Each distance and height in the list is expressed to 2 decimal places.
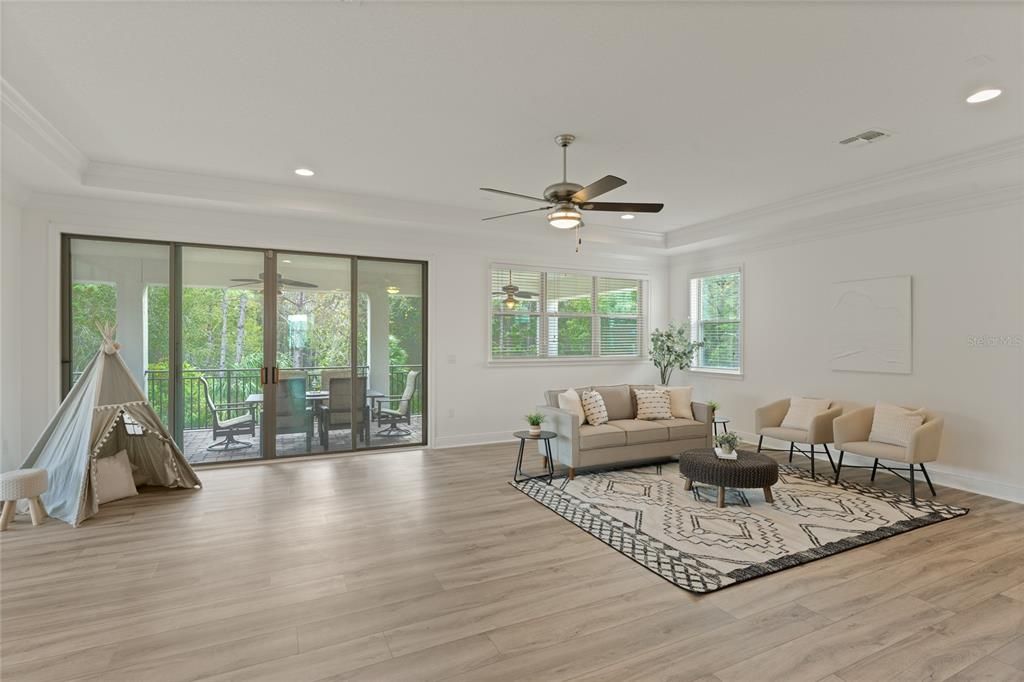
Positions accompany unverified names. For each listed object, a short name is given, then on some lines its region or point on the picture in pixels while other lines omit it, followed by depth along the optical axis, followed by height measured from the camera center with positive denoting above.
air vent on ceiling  4.04 +1.62
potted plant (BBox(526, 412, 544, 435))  5.46 -0.88
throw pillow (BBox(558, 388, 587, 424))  5.56 -0.71
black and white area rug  3.27 -1.42
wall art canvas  5.46 +0.15
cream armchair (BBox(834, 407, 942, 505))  4.50 -0.98
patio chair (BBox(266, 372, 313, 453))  6.07 -0.86
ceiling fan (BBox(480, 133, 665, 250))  4.06 +1.10
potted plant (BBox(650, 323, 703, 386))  7.80 -0.16
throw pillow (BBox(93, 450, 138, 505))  4.53 -1.28
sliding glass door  5.40 -0.02
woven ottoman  4.20 -1.12
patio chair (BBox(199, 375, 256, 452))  5.81 -0.98
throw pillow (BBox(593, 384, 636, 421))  6.07 -0.76
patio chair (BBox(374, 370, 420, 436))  6.62 -0.94
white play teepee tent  4.19 -0.93
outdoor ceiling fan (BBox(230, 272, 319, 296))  5.92 +0.65
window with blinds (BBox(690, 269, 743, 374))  7.49 +0.29
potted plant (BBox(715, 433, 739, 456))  4.43 -0.91
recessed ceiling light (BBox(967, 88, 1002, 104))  3.32 +1.61
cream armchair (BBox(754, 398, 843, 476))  5.39 -0.98
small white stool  3.86 -1.17
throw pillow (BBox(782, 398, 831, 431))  5.68 -0.84
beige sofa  5.30 -1.05
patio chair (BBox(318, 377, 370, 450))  6.32 -0.92
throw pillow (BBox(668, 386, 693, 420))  6.13 -0.77
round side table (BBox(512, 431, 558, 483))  5.21 -1.18
